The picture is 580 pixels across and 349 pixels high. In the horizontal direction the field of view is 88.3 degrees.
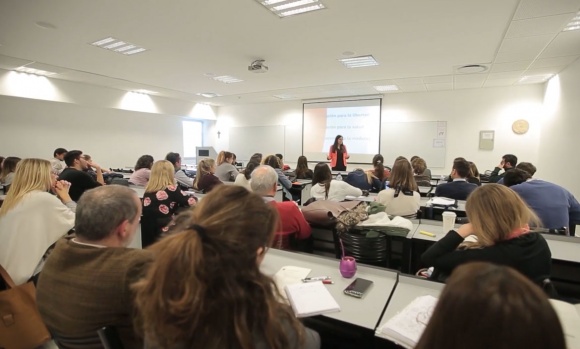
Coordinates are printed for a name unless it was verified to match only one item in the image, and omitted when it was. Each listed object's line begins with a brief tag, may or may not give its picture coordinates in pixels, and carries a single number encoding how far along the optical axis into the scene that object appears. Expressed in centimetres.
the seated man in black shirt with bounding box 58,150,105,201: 359
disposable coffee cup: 229
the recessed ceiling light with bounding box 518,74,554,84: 618
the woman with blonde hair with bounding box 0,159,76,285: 206
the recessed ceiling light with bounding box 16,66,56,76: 603
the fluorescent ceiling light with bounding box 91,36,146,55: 451
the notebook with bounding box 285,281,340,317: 132
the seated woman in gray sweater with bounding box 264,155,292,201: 524
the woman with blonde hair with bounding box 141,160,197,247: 309
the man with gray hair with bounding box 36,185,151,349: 107
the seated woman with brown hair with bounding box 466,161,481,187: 435
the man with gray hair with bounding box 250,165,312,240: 234
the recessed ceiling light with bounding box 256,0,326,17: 323
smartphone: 147
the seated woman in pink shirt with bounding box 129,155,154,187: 496
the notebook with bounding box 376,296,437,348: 113
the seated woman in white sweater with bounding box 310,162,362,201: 392
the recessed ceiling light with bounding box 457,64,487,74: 551
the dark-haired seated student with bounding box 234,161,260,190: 484
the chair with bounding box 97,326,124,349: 100
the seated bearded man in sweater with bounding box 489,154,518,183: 471
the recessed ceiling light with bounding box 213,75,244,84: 666
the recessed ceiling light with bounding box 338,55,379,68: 516
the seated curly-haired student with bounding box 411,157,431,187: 530
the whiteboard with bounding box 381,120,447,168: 789
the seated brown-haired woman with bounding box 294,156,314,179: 664
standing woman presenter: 822
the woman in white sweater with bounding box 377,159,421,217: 314
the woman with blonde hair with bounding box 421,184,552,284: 147
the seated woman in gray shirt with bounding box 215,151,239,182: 573
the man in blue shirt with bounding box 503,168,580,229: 293
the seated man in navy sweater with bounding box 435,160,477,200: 368
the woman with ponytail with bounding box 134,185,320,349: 73
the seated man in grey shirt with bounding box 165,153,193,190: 517
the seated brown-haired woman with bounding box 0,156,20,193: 418
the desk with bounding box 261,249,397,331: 130
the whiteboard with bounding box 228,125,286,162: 1016
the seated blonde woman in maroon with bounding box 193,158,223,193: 443
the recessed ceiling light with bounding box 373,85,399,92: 733
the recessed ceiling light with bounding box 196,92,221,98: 859
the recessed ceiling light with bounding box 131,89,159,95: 804
